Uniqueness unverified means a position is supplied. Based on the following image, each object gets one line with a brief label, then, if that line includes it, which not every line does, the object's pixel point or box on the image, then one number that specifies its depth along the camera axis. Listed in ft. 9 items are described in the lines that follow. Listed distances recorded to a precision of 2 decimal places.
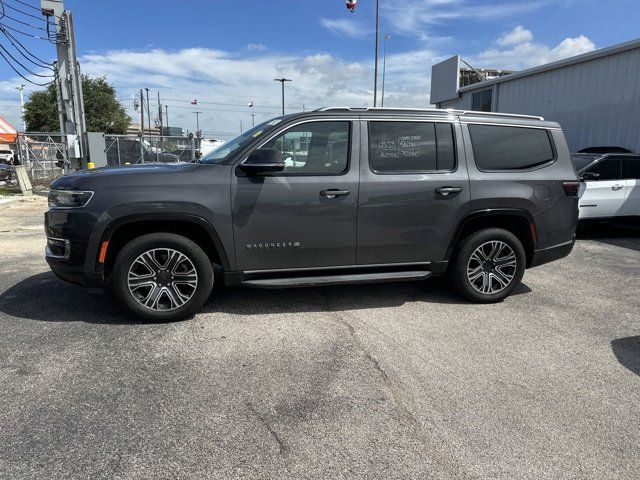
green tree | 145.07
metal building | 38.75
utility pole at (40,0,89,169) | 46.68
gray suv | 13.67
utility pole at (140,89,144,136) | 198.68
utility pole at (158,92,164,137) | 230.93
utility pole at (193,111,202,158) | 65.00
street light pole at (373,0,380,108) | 106.05
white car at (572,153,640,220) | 28.89
